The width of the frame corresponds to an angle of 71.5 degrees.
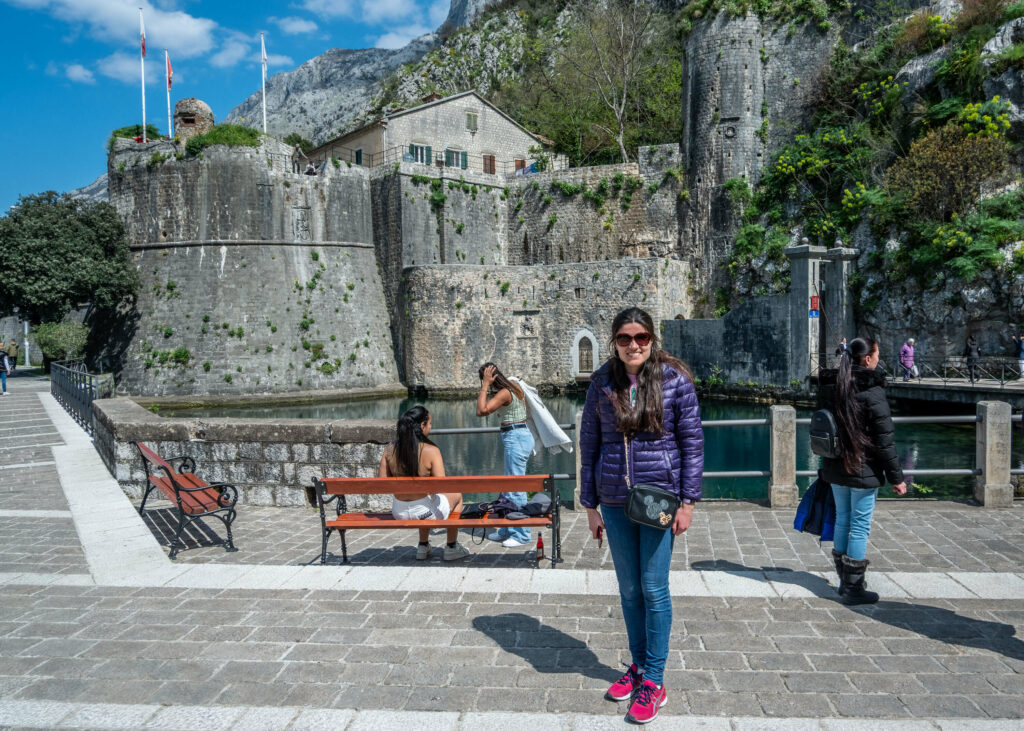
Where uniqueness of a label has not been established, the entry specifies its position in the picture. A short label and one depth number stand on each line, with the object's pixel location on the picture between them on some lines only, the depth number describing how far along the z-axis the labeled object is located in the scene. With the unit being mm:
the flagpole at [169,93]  30203
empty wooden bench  5227
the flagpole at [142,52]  29375
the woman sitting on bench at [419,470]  4945
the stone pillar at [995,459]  6109
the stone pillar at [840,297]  23453
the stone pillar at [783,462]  6234
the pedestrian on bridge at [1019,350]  18984
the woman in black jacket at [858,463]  3961
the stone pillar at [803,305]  22578
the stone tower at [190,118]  29912
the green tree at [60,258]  23859
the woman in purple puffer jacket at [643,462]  2891
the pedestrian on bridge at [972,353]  19891
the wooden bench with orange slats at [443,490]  4719
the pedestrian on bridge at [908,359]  20656
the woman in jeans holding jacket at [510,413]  5730
